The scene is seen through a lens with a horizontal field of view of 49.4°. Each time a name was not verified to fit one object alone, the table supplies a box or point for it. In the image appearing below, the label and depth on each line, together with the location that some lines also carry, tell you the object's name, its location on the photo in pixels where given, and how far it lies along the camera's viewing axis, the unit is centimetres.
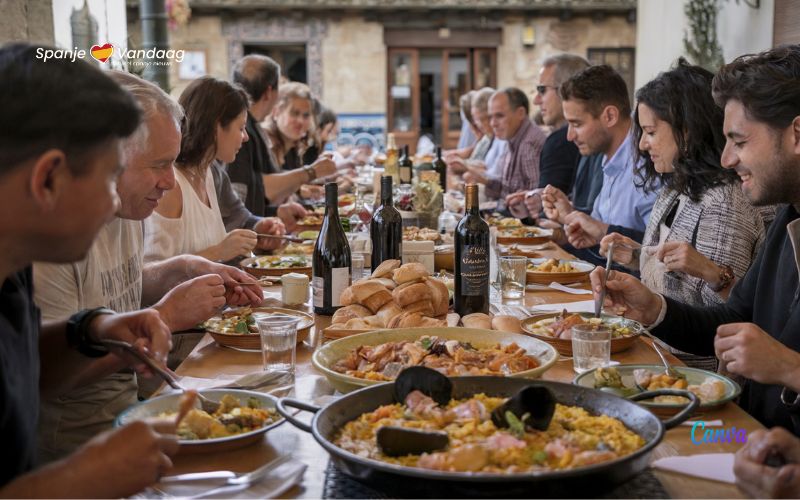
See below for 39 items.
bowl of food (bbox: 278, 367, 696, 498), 111
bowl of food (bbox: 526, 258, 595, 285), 301
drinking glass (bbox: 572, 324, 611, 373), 186
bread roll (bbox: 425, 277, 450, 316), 234
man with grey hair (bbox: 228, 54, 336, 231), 513
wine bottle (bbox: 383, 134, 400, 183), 559
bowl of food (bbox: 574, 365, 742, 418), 163
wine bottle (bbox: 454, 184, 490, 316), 233
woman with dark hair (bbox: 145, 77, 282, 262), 322
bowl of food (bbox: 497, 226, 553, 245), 398
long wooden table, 131
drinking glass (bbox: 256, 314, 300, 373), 187
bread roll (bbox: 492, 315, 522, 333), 219
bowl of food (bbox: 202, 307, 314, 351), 213
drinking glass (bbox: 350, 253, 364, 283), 283
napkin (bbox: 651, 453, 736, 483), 132
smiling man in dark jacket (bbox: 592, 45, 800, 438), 213
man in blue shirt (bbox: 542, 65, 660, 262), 412
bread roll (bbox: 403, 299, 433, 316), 231
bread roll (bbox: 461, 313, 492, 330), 221
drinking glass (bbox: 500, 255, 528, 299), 271
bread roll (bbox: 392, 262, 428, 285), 236
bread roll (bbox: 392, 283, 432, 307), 230
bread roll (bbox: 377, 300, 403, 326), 225
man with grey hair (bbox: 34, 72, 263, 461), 204
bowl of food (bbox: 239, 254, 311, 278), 320
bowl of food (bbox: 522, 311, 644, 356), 206
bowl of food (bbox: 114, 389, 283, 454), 141
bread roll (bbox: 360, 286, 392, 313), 233
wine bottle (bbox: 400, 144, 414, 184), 581
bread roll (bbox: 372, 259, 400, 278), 251
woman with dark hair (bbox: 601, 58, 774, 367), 266
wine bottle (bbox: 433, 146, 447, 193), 642
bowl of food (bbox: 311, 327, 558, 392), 176
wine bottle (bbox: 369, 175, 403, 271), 280
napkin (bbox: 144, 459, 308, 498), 127
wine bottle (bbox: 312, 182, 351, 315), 252
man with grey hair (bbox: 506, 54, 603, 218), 540
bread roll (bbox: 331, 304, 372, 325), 229
